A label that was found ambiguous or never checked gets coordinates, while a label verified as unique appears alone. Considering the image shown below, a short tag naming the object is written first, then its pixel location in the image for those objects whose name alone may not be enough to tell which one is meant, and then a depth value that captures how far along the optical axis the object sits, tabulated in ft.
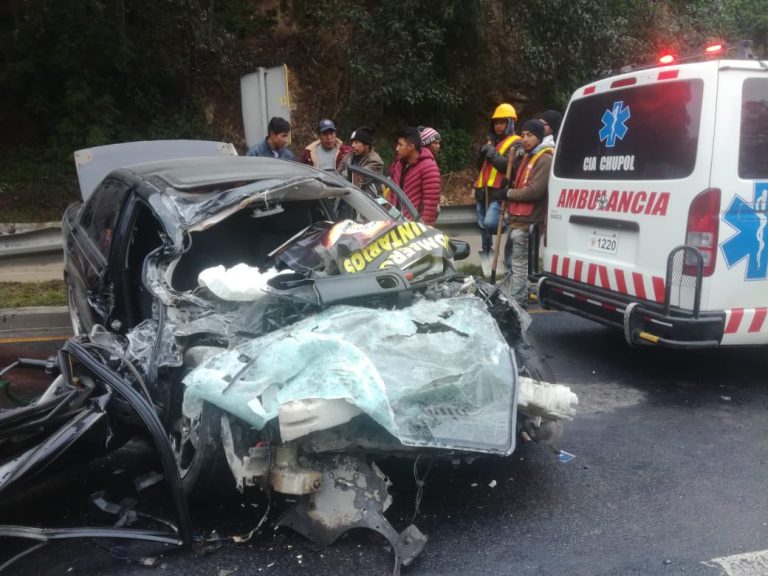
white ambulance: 12.64
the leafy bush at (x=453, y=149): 37.37
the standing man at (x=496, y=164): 22.38
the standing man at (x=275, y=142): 21.51
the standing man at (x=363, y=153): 21.52
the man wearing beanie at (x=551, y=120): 21.90
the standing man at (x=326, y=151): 23.57
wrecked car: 8.47
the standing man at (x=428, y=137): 21.86
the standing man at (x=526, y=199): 19.80
